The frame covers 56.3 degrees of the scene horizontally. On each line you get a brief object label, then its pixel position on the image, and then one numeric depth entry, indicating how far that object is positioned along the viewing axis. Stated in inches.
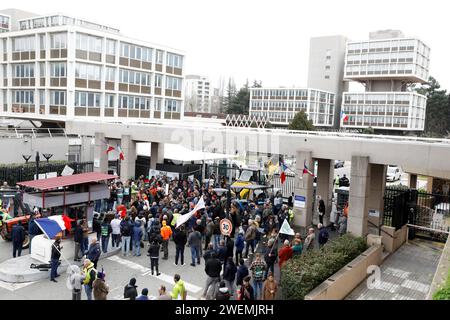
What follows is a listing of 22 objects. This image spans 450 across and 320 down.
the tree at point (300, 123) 2581.2
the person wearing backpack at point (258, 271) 470.6
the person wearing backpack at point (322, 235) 640.7
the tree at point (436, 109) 3767.2
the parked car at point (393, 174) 1877.0
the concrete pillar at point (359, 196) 719.1
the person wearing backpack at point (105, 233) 601.3
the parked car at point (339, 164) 2144.2
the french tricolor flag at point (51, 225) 534.2
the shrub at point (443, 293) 323.2
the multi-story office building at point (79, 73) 1503.4
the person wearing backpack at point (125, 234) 600.1
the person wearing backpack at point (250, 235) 601.0
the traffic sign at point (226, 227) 572.1
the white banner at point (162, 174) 1088.4
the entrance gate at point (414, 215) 761.6
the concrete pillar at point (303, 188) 797.2
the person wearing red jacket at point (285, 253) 535.3
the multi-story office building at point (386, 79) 3147.1
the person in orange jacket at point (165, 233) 600.4
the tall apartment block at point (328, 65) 3801.7
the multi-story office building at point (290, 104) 3592.5
